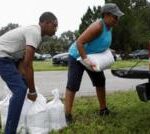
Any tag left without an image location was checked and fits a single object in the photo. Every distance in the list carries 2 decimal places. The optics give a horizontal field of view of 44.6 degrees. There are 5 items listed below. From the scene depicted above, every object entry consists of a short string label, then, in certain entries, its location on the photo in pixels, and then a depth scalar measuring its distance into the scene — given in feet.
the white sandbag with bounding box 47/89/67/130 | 7.20
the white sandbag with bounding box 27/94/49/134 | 6.89
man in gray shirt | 6.45
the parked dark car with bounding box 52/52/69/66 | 33.85
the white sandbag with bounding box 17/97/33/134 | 6.87
